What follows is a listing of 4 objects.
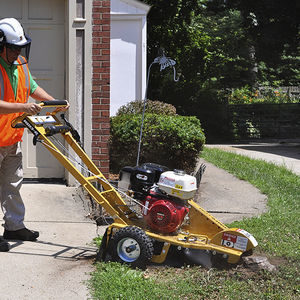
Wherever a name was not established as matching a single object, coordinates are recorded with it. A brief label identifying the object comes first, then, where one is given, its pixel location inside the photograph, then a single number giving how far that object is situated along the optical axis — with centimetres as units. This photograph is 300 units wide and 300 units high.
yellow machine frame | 479
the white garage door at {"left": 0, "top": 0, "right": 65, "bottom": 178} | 778
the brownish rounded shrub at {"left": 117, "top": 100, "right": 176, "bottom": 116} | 1102
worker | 504
